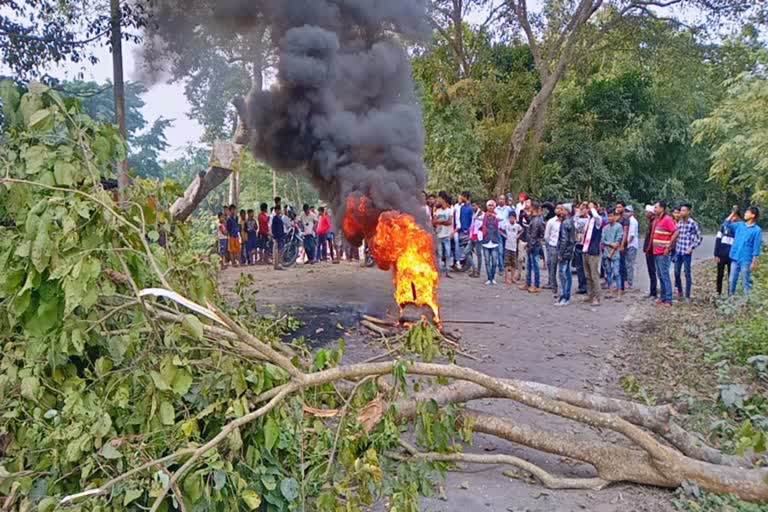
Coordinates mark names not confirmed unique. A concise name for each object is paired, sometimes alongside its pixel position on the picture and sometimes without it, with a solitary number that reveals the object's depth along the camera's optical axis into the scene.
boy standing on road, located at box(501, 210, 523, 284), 11.19
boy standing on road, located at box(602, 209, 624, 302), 10.27
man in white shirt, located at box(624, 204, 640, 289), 10.37
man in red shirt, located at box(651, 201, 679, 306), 9.38
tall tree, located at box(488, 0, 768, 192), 15.97
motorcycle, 14.73
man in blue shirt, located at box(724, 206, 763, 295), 8.59
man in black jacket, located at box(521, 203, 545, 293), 10.41
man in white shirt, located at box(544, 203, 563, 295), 9.83
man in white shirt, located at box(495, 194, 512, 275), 11.57
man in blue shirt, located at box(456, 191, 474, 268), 12.12
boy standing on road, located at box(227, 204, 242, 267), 13.66
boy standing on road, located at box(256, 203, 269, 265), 14.11
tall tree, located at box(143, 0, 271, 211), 8.86
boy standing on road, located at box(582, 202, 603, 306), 9.27
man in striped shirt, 9.44
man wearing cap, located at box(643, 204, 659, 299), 9.76
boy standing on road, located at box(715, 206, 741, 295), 9.28
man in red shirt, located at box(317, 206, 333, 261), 14.67
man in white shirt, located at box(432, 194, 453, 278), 12.20
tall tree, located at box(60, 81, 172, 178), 30.53
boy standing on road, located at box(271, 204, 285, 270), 13.69
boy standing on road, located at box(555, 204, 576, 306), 9.55
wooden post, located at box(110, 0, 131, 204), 8.23
